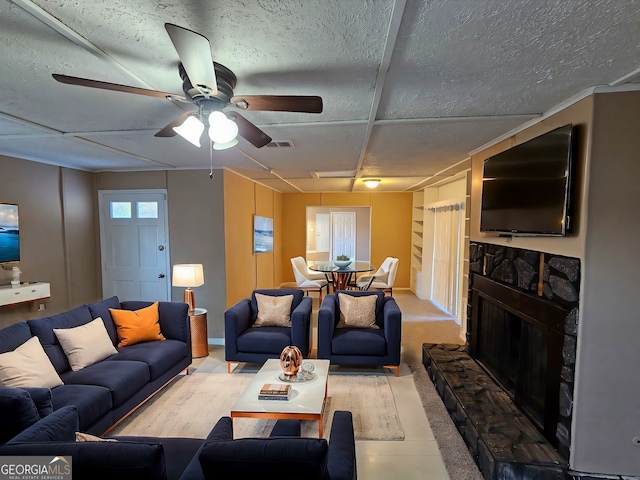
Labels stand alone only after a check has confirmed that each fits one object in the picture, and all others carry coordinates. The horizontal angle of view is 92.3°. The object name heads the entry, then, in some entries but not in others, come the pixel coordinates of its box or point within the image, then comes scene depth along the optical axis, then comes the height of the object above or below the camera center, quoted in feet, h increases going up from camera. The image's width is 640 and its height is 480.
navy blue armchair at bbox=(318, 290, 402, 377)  10.74 -4.12
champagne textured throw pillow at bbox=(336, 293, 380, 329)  11.93 -3.34
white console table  10.48 -2.53
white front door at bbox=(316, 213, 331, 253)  26.90 -0.62
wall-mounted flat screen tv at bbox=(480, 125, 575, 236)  6.21 +1.00
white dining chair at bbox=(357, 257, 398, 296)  18.79 -3.35
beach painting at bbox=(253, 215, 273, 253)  18.44 -0.56
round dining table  17.68 -2.57
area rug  7.90 -5.32
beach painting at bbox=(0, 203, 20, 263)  10.94 -0.43
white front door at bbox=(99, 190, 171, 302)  14.33 -0.98
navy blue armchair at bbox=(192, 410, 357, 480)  3.50 -2.67
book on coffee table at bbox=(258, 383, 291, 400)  7.33 -4.03
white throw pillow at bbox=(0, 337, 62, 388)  6.54 -3.24
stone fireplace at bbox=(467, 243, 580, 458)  6.34 -2.61
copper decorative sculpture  8.30 -3.70
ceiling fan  3.70 +1.96
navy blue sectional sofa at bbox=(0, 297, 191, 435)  7.04 -3.93
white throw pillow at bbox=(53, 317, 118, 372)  8.39 -3.41
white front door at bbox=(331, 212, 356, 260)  26.27 -0.51
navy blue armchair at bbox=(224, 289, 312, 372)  11.02 -4.12
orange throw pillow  10.09 -3.39
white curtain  16.81 -1.67
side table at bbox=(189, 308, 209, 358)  12.25 -4.39
